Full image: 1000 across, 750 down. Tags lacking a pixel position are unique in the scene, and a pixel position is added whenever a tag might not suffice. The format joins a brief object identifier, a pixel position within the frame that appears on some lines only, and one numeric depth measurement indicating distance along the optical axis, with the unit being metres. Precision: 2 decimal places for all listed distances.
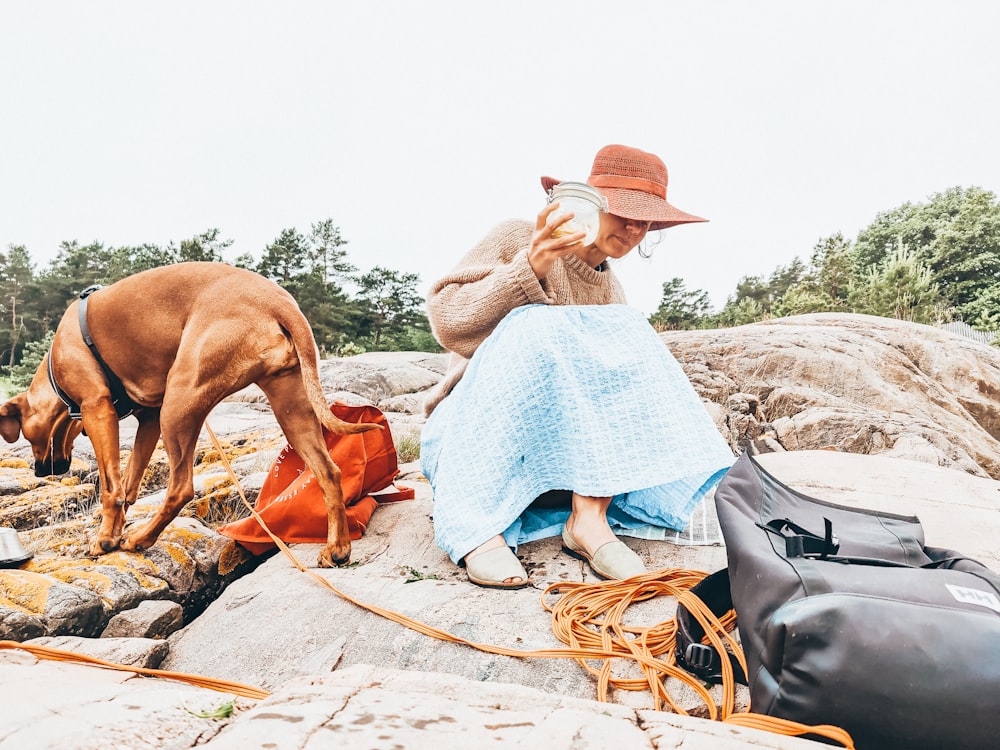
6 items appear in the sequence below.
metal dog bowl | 2.25
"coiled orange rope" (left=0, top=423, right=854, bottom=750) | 1.20
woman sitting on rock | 2.05
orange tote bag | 2.66
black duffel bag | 0.82
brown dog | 2.36
